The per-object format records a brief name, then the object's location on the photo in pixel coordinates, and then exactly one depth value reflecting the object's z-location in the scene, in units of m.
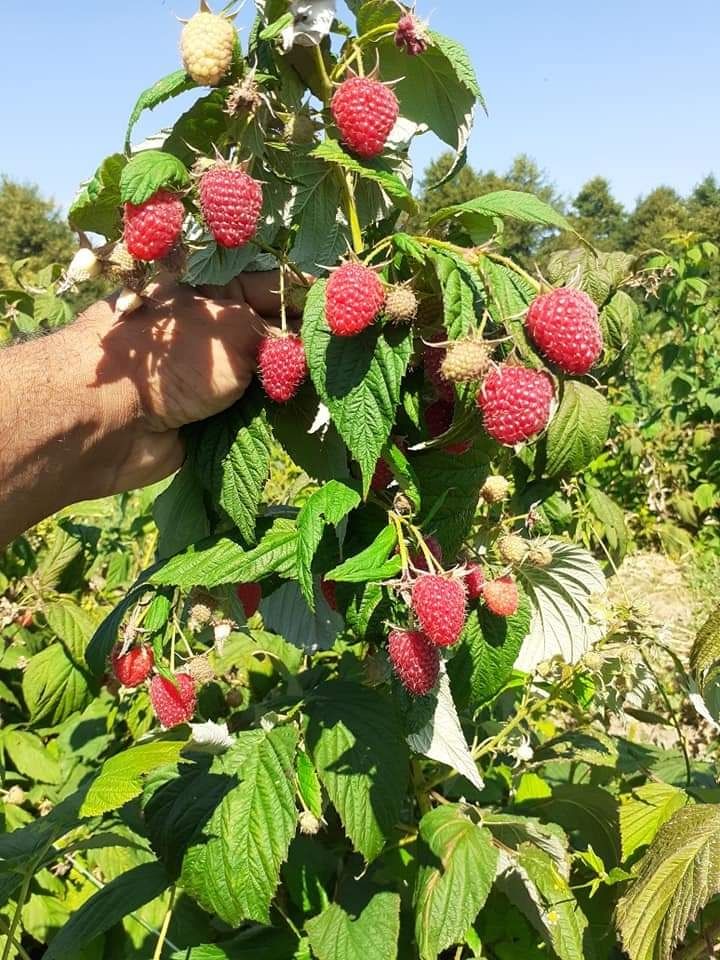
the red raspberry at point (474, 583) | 0.32
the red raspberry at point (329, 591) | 0.32
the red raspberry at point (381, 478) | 0.30
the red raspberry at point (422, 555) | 0.29
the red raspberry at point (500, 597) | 0.32
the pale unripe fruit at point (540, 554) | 0.35
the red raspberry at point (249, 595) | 0.34
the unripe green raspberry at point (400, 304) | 0.24
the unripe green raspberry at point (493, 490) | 0.35
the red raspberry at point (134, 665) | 0.35
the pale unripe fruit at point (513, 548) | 0.34
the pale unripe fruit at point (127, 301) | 0.30
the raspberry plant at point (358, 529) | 0.25
